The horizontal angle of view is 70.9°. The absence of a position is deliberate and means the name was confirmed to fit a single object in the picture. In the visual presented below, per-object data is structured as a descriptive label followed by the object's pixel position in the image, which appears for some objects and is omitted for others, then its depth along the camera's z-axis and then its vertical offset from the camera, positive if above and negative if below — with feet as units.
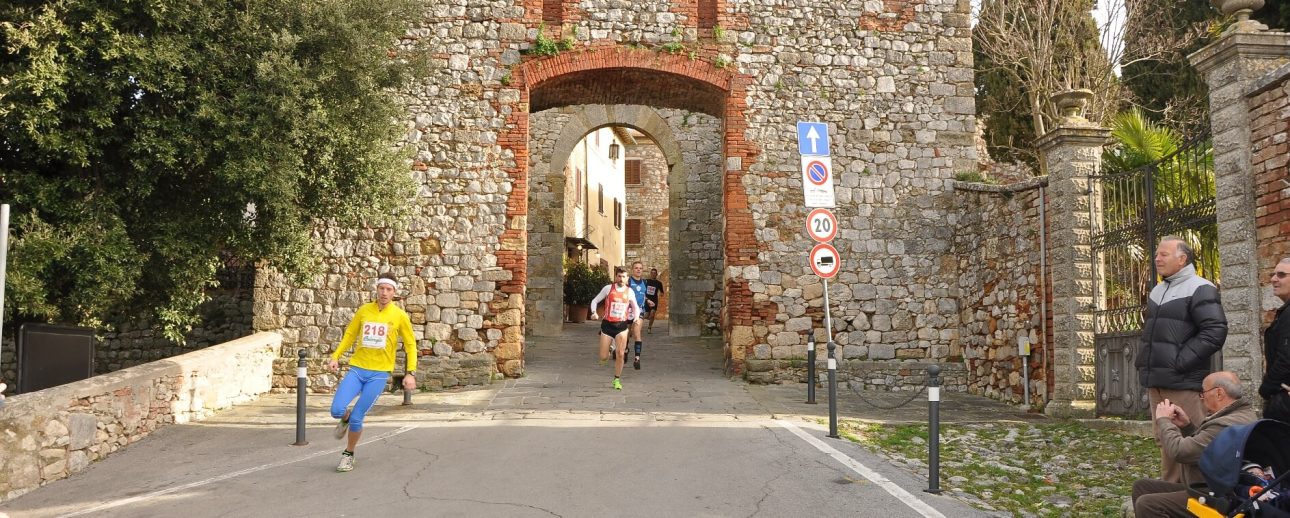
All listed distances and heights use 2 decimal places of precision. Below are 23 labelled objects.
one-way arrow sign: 34.65 +6.06
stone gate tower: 44.19 +6.59
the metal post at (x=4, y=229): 20.89 +1.57
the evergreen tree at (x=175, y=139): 30.70 +5.83
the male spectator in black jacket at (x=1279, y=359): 15.24 -1.10
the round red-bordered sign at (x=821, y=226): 33.01 +2.57
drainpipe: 36.83 +0.64
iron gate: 28.66 +1.80
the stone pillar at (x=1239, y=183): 24.00 +3.08
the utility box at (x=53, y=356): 29.89 -2.01
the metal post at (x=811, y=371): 37.22 -3.11
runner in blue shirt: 45.21 +0.00
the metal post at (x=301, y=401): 28.58 -3.33
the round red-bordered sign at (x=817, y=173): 33.91 +4.63
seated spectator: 14.55 -2.31
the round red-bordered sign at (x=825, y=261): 32.81 +1.27
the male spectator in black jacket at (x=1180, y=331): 17.74 -0.71
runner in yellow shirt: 24.16 -1.65
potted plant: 87.30 +0.68
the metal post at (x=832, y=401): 28.78 -3.37
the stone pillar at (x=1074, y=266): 34.04 +1.13
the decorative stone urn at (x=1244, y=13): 24.89 +7.85
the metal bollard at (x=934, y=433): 20.89 -3.20
